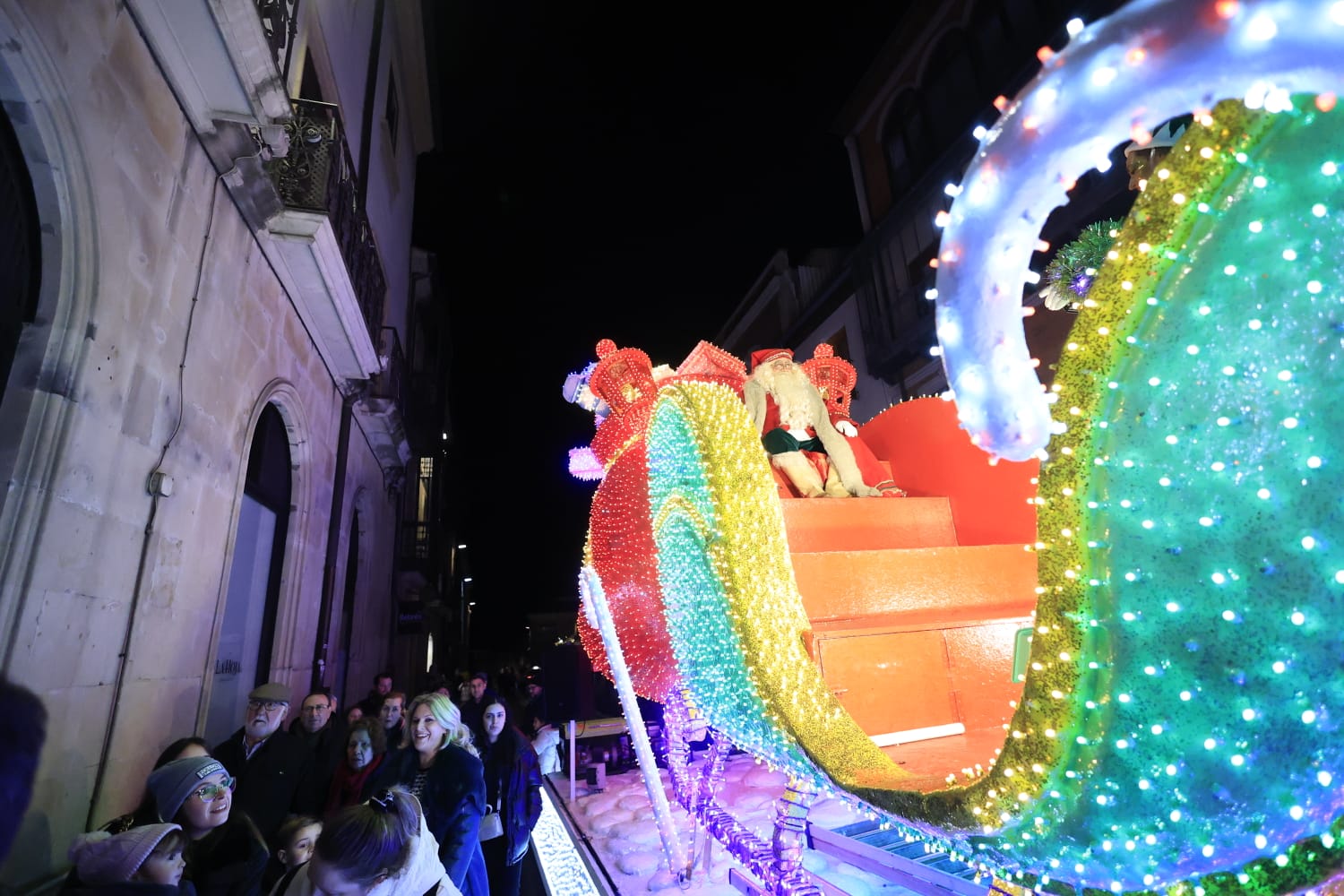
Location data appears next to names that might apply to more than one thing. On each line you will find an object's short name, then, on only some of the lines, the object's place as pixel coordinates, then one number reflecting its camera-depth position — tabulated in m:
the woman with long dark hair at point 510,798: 3.83
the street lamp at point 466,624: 38.09
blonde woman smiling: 2.76
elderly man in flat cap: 3.51
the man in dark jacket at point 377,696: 6.85
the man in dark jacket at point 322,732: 4.18
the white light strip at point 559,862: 4.10
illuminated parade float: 0.73
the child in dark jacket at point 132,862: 1.83
